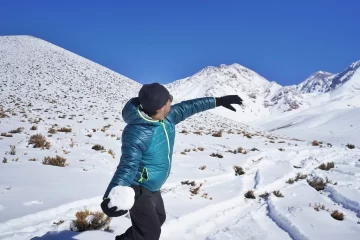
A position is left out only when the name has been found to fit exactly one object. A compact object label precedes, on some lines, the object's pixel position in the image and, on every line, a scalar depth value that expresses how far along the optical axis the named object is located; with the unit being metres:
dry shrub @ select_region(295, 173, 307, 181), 7.51
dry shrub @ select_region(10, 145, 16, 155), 7.90
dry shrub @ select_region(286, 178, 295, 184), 7.07
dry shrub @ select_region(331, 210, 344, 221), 4.73
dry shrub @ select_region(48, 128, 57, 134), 12.66
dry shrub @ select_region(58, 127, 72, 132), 13.54
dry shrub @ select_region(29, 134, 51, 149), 9.27
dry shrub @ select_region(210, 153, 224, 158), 10.57
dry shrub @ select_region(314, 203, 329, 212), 5.05
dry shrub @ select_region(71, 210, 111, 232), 3.68
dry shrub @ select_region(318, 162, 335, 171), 8.79
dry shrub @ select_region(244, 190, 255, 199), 5.80
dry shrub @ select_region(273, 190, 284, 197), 5.88
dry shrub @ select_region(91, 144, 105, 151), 9.73
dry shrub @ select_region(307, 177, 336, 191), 6.62
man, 2.52
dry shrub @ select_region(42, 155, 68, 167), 7.11
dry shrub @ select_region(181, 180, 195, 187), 6.58
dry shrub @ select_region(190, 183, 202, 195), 5.97
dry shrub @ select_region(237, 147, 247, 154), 11.78
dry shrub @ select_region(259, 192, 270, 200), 5.88
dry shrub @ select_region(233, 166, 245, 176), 8.14
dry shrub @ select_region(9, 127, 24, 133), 12.11
